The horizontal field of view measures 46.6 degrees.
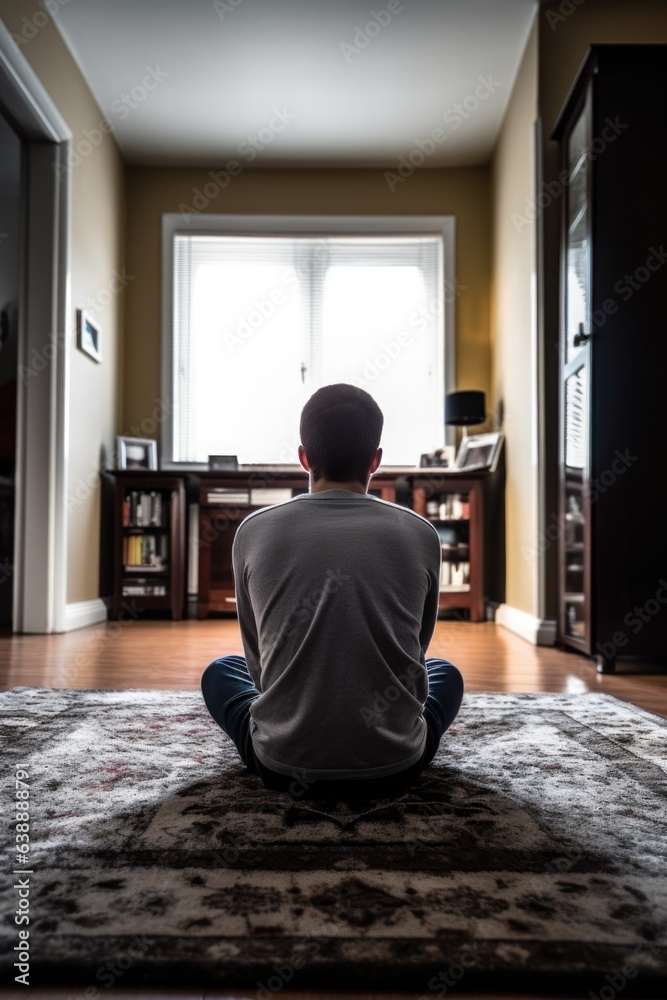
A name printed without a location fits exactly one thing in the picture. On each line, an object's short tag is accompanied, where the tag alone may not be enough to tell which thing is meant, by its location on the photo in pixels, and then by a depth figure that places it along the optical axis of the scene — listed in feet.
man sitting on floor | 3.82
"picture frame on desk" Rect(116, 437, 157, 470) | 16.34
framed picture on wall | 13.80
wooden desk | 15.56
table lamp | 15.83
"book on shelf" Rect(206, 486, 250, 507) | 15.88
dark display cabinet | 9.15
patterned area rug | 2.49
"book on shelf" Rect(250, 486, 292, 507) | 15.87
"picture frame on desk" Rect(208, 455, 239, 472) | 16.46
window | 17.56
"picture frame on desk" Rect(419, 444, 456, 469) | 16.66
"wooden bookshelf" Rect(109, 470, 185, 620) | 15.48
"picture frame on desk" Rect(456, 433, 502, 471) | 15.56
